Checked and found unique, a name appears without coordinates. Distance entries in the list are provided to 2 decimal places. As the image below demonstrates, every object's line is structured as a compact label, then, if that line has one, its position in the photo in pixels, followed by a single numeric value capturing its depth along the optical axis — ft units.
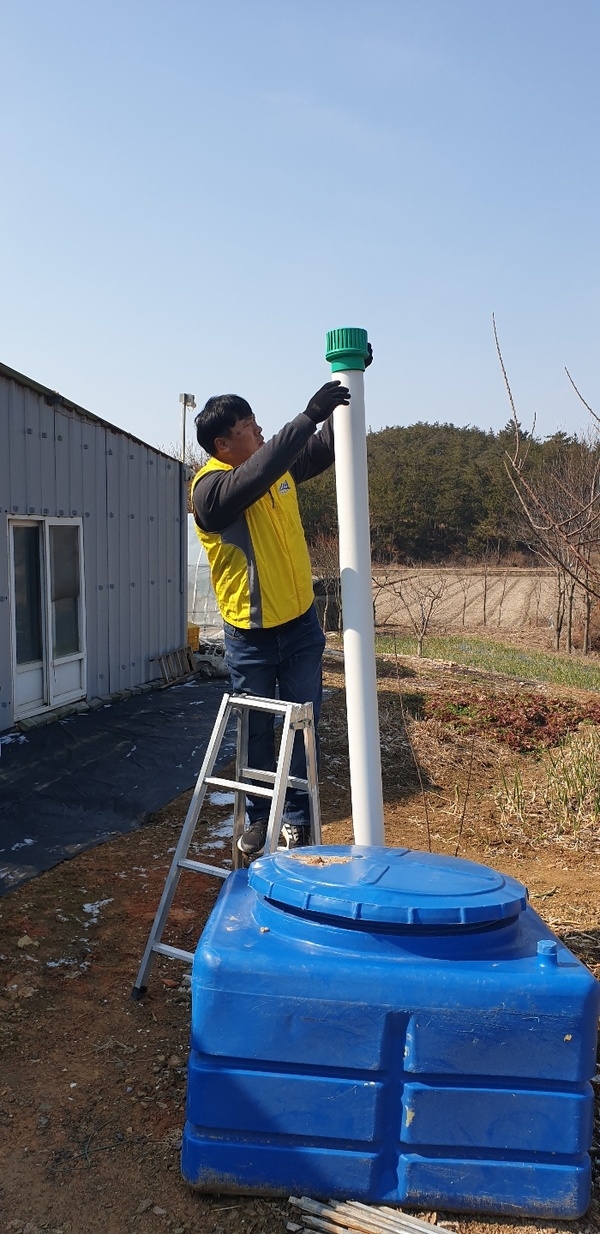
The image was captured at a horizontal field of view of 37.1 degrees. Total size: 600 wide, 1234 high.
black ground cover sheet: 16.34
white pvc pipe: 9.56
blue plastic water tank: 6.41
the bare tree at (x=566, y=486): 49.22
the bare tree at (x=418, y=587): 70.74
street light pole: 57.16
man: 10.63
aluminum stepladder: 9.55
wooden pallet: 35.02
